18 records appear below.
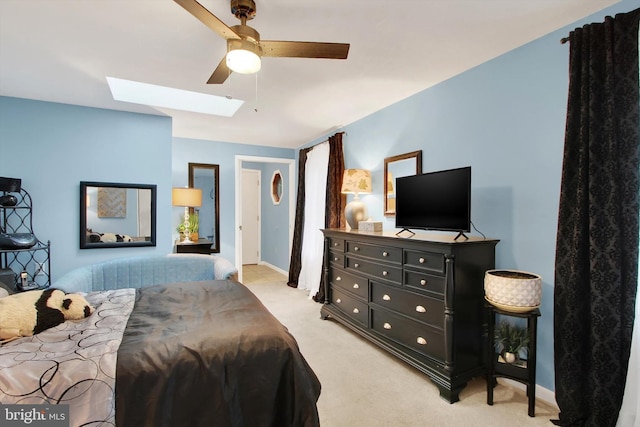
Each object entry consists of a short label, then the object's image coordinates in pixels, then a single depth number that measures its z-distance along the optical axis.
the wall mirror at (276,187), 6.37
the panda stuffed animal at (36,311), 1.49
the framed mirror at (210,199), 5.03
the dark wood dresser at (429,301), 2.16
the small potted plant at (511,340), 2.15
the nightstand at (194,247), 4.43
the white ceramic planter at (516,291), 1.91
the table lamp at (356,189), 3.56
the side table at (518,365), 1.95
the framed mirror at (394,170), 3.09
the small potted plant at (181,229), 4.72
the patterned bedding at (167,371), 1.20
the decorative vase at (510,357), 2.13
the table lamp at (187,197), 4.34
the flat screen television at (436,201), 2.30
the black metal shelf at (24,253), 3.09
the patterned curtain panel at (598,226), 1.68
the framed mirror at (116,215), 3.45
